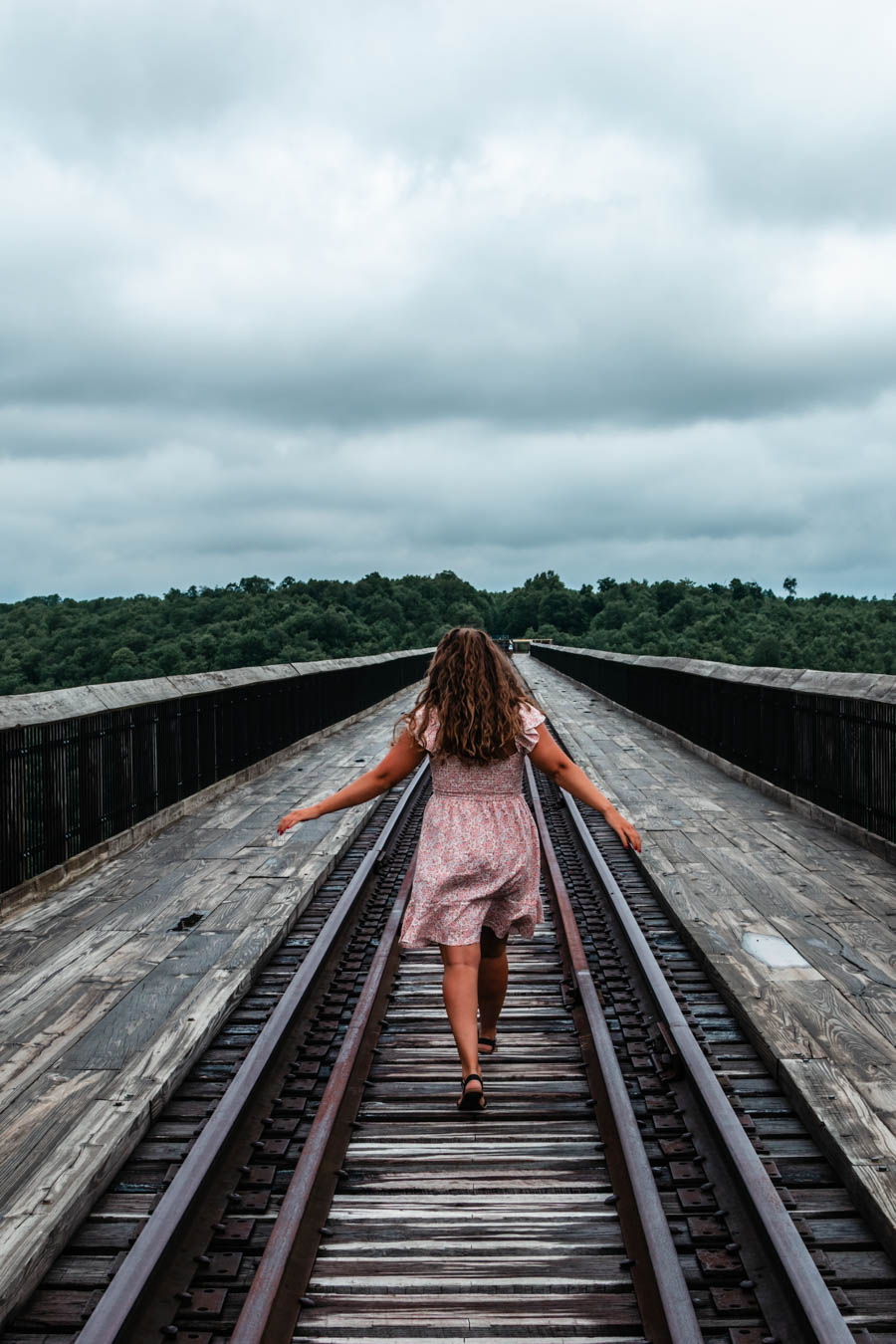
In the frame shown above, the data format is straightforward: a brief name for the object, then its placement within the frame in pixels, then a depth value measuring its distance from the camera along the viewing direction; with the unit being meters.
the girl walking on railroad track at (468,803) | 4.03
